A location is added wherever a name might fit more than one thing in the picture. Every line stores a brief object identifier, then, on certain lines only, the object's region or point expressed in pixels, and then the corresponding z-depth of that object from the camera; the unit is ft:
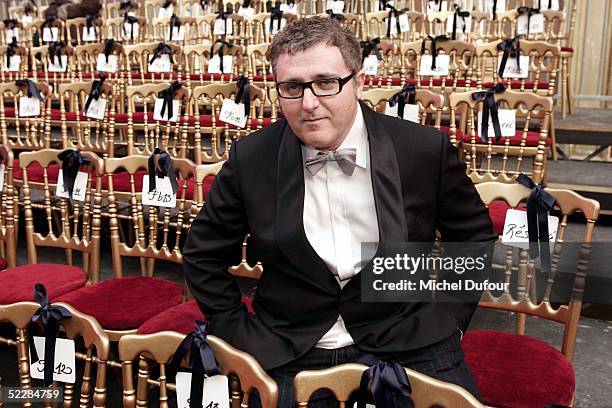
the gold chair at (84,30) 19.48
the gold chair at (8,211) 8.14
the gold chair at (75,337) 4.24
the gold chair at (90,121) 11.61
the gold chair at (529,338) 4.93
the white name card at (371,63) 12.59
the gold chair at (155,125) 11.17
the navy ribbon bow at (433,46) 12.21
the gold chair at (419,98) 9.57
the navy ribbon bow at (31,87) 11.76
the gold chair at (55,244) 7.45
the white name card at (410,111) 9.37
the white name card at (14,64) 15.69
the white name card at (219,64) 13.79
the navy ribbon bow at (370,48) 12.85
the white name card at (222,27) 17.13
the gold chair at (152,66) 14.45
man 4.73
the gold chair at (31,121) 12.19
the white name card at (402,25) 16.03
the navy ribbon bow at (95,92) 11.39
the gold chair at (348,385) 3.41
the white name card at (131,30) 18.85
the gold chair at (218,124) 10.66
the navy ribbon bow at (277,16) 16.10
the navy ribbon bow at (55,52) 15.97
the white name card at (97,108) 11.38
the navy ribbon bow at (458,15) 15.50
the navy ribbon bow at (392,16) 16.03
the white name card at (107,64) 15.24
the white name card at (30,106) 11.80
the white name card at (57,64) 15.96
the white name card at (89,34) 19.33
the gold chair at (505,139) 8.79
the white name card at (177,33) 17.38
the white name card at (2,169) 8.26
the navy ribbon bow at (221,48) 13.78
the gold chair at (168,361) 3.66
